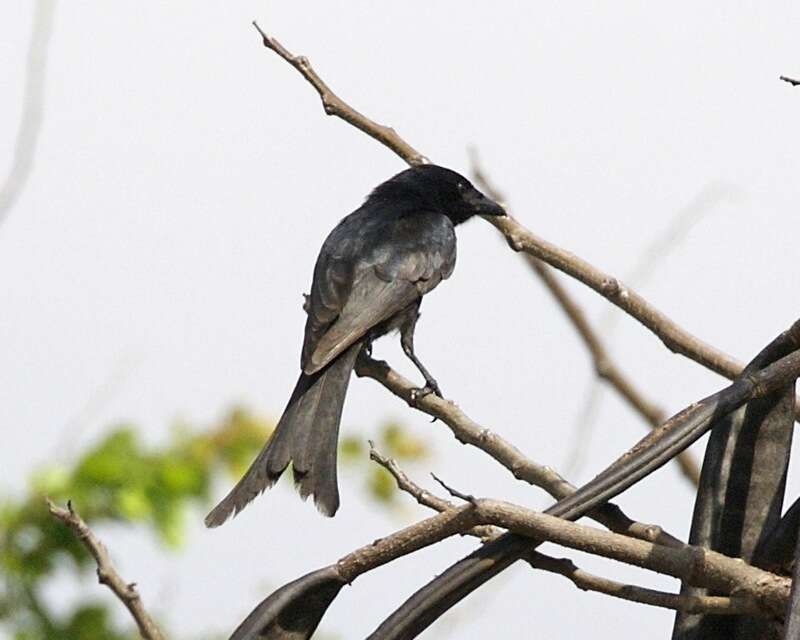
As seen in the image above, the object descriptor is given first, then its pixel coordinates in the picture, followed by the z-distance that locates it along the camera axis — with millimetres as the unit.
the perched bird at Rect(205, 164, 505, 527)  7570
